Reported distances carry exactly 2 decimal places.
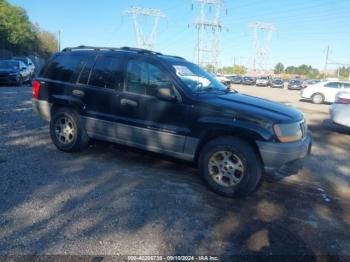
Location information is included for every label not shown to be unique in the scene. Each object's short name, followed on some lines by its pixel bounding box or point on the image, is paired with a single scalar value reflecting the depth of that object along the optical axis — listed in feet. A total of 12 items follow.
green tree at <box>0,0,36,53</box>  170.71
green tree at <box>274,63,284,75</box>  450.34
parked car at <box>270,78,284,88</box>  179.54
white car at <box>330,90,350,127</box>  32.81
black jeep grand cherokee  16.01
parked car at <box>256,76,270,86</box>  186.39
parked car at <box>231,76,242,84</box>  197.45
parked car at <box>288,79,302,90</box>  160.86
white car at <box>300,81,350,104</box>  73.31
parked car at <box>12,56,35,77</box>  78.43
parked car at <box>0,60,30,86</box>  64.04
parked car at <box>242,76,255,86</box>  193.57
